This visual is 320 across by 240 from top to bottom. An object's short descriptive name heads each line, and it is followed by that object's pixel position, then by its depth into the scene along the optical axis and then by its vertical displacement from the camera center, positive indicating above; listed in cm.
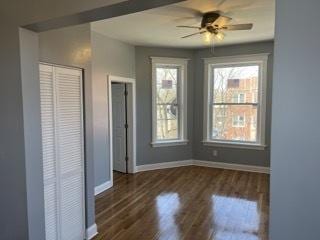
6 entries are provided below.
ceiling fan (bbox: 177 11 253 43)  320 +109
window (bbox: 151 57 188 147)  564 +3
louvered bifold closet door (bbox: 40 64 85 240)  232 -48
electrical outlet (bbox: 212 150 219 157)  578 -116
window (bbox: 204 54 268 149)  525 +8
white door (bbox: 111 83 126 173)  538 -51
